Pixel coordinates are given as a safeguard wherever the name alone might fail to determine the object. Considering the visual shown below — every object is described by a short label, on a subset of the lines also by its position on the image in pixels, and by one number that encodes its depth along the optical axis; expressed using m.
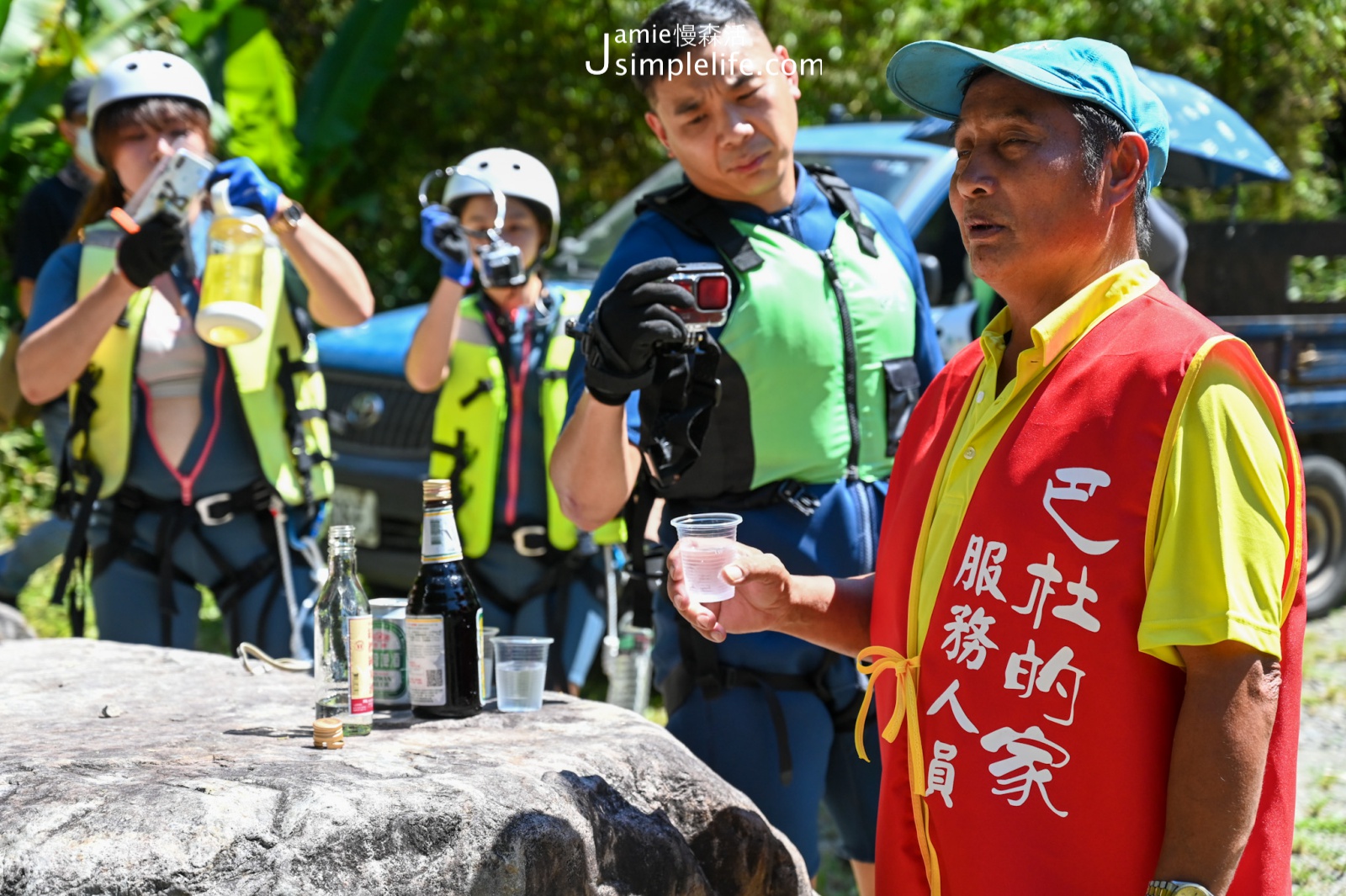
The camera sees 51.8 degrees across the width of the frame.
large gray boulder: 1.93
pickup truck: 6.18
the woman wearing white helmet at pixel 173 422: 3.95
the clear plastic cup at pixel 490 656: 2.86
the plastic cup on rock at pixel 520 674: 2.76
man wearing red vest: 1.79
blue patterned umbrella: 7.08
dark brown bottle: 2.62
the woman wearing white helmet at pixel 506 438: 4.86
